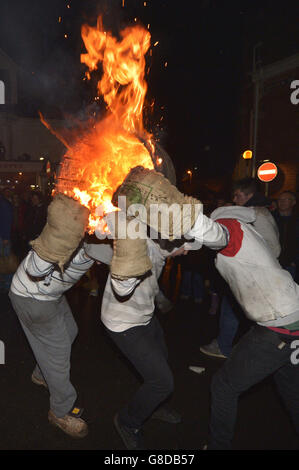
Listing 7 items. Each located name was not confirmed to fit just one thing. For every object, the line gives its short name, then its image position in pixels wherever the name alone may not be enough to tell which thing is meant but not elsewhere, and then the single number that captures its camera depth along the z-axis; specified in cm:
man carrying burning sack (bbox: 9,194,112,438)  279
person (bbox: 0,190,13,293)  733
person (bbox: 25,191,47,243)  777
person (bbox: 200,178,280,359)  396
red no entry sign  1242
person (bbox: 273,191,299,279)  552
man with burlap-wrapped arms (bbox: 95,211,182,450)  274
